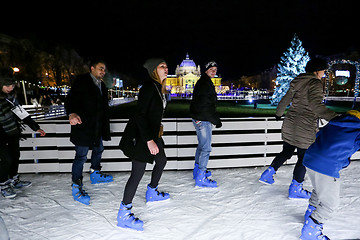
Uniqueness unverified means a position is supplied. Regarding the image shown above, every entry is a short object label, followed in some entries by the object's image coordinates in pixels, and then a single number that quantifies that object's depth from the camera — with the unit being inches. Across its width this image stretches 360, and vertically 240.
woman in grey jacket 125.2
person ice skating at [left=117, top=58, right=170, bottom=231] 109.4
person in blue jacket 89.2
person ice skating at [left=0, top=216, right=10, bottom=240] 61.8
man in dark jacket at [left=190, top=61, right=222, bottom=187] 155.3
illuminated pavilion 4892.0
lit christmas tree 1120.8
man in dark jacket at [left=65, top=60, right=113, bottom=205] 140.0
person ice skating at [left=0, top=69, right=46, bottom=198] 142.5
